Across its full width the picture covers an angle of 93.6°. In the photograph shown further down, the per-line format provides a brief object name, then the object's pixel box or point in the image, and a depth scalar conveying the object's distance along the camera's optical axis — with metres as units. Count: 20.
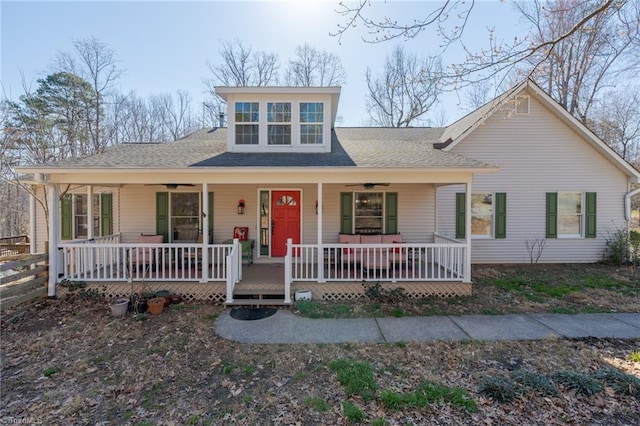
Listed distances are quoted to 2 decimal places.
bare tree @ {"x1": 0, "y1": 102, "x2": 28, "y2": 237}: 19.41
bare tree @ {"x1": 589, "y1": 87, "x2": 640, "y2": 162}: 19.02
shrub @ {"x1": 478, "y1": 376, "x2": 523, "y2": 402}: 3.56
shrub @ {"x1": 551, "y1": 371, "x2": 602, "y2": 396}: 3.69
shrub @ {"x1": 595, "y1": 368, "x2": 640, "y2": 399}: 3.67
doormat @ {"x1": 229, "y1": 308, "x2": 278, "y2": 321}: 6.03
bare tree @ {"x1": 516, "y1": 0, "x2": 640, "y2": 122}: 13.12
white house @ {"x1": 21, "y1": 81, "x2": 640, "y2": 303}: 7.02
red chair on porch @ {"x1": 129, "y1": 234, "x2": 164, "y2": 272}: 8.16
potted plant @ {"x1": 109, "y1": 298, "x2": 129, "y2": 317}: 6.04
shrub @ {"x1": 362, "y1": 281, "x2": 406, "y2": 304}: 6.83
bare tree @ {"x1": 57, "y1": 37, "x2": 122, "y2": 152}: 19.70
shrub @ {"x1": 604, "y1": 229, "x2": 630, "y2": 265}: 10.02
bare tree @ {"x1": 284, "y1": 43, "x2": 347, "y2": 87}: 22.88
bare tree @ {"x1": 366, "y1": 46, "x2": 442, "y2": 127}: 20.50
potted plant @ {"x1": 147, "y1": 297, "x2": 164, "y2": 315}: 6.14
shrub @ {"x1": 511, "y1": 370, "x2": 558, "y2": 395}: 3.67
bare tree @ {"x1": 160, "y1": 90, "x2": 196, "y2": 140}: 25.58
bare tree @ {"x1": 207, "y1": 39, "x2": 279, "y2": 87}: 23.08
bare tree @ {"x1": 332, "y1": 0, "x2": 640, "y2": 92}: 4.74
